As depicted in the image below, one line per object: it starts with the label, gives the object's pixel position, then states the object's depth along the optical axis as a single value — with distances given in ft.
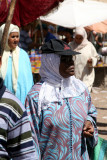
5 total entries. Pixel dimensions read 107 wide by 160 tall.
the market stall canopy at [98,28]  39.58
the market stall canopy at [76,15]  32.83
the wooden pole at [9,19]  11.88
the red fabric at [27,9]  21.25
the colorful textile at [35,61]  29.01
